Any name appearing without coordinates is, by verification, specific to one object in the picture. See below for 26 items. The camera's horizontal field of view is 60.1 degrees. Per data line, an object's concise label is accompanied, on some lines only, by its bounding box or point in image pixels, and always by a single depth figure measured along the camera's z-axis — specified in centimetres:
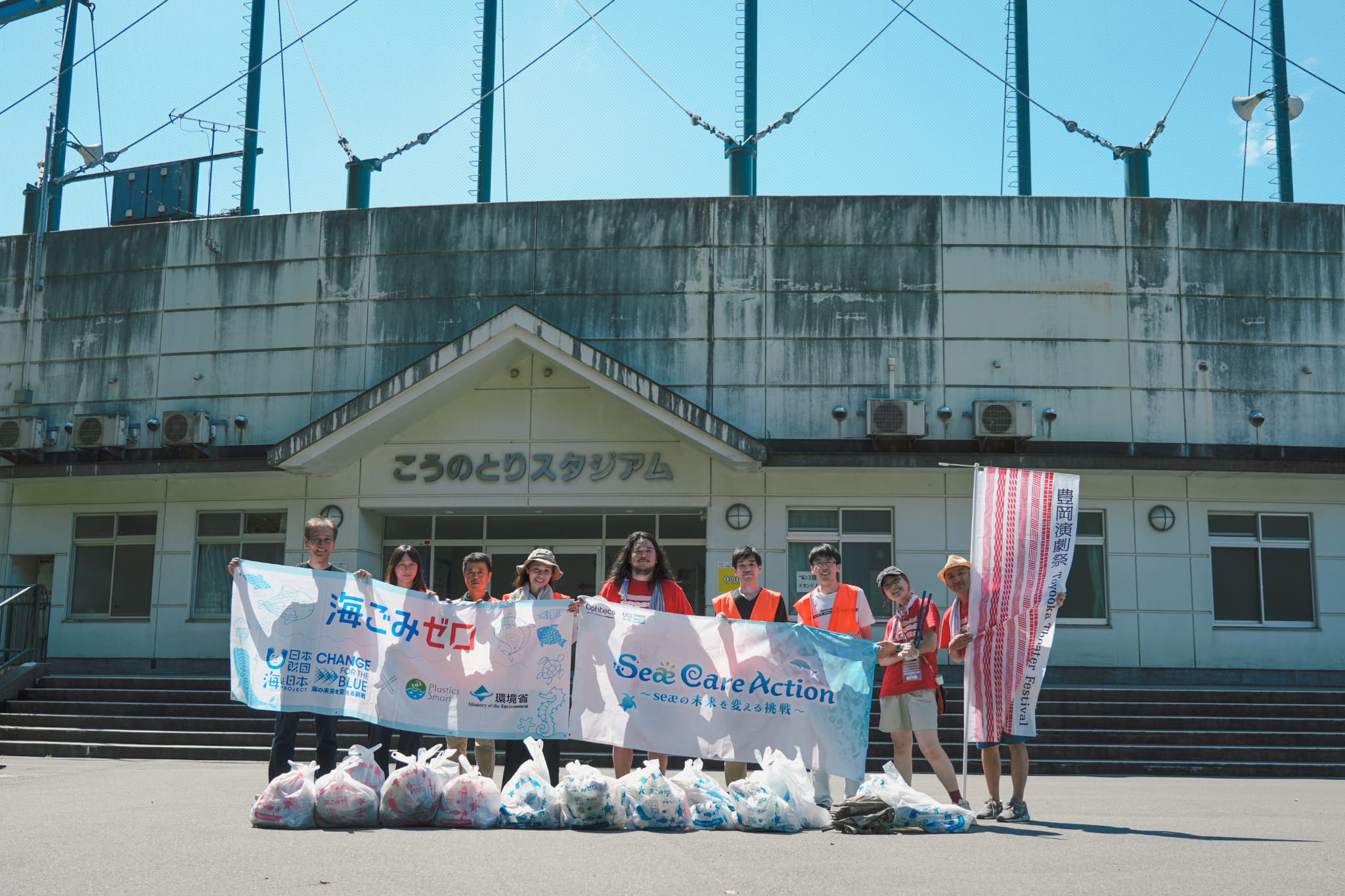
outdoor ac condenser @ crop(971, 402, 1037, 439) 1644
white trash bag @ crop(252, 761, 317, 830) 647
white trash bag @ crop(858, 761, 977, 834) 675
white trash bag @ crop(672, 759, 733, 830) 680
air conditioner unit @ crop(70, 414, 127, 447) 1788
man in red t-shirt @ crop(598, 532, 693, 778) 802
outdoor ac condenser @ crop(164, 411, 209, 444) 1755
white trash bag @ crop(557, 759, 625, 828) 655
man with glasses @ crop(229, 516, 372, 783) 720
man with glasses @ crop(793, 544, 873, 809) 802
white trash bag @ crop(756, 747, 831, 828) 684
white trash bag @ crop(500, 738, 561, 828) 666
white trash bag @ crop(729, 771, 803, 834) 671
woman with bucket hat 800
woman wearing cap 749
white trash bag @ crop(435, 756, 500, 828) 659
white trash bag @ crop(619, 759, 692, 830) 665
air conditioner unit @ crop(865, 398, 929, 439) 1628
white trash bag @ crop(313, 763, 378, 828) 643
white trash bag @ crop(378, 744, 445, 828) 653
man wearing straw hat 745
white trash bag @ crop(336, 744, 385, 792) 659
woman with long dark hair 761
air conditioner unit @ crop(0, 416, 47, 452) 1812
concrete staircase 1226
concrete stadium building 1672
